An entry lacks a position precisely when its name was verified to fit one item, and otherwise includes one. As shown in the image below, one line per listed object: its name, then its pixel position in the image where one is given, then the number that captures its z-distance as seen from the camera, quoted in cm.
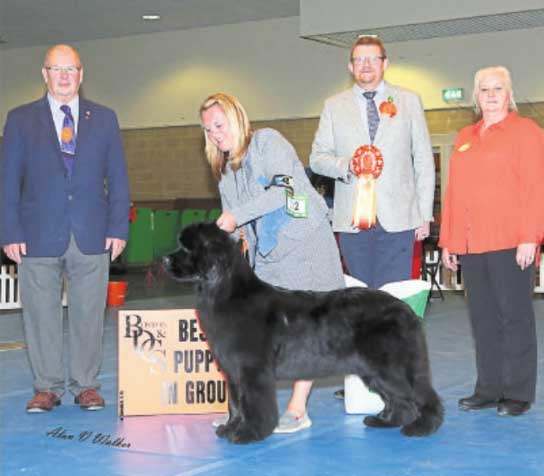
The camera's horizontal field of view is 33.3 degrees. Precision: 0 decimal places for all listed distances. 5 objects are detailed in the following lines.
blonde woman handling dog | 387
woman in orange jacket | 425
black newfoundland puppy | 363
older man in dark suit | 441
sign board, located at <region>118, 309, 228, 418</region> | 435
